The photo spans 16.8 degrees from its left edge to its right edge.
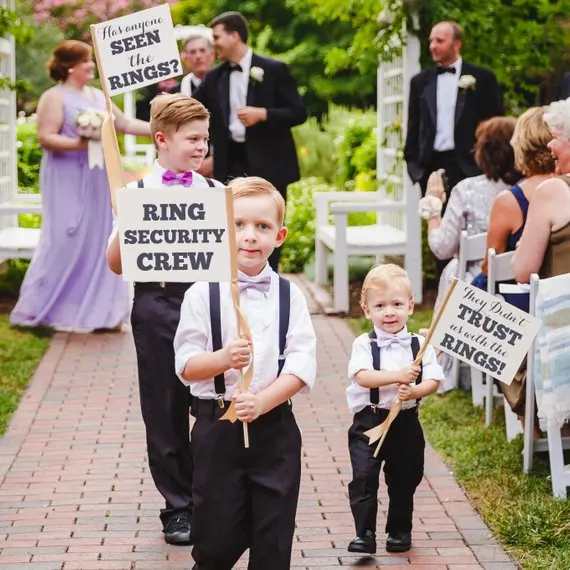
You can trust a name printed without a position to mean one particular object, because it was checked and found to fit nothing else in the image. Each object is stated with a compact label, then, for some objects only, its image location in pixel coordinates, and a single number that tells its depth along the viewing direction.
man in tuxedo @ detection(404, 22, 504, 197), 15.19
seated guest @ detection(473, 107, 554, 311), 9.65
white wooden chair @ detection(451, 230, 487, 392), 11.29
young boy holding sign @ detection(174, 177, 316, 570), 5.92
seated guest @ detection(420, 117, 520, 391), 11.43
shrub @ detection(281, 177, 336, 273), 21.67
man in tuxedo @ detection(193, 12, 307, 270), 14.83
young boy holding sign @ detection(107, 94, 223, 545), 7.56
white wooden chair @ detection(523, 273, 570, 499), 8.54
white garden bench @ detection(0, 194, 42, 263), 16.55
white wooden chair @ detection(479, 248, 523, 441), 10.01
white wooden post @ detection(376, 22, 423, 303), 16.94
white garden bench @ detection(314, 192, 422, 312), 16.56
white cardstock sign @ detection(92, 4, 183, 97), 8.10
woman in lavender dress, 15.61
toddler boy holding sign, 7.45
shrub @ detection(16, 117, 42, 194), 23.31
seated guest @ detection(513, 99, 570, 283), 8.87
